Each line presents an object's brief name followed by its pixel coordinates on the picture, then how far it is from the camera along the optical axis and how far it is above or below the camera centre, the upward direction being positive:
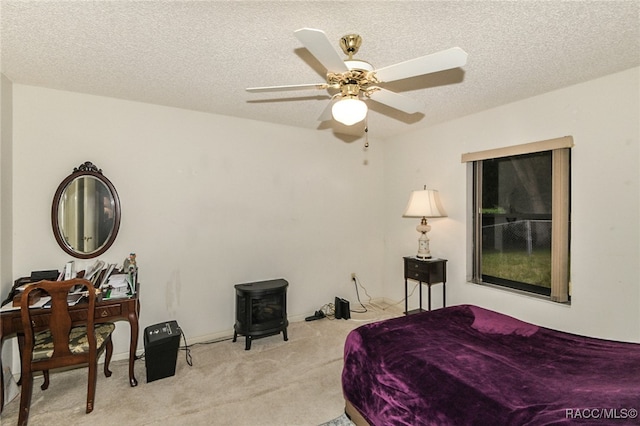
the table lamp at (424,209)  3.53 +0.04
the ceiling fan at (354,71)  1.35 +0.74
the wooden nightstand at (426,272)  3.56 -0.74
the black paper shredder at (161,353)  2.56 -1.24
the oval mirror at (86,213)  2.74 -0.01
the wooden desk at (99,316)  2.13 -0.81
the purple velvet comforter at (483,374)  1.27 -0.84
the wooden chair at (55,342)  2.02 -0.96
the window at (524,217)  2.73 -0.05
